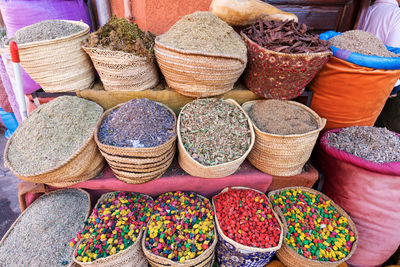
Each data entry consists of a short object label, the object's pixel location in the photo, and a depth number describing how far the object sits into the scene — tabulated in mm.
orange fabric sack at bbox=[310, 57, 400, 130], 1481
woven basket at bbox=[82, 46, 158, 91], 1342
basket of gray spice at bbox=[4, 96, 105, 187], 1151
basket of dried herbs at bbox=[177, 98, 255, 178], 1260
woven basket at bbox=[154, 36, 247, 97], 1268
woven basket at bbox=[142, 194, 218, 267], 1110
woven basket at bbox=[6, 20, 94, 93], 1301
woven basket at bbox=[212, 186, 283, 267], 1170
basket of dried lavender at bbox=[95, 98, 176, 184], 1185
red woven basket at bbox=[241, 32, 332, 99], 1345
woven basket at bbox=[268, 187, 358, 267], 1196
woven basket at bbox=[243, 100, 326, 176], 1311
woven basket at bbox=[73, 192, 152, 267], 1077
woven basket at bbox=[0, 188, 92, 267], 1186
